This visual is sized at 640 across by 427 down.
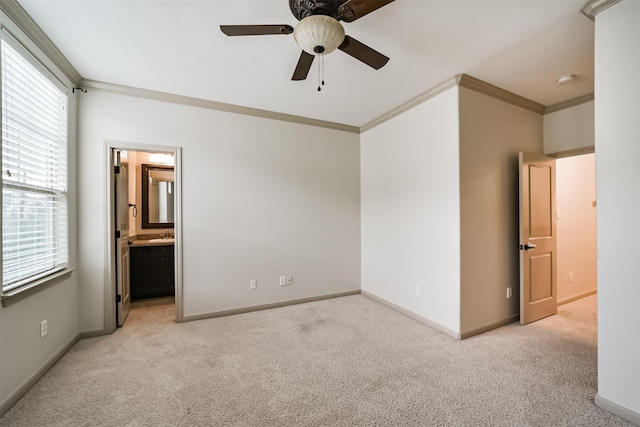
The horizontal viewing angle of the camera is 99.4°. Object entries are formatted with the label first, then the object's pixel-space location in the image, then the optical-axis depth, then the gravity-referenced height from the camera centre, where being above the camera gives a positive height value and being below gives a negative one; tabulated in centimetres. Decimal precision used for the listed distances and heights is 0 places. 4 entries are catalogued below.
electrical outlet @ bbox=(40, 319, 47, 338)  215 -90
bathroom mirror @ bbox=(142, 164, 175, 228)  432 +31
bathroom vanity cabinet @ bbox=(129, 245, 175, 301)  390 -83
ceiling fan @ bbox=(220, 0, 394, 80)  153 +113
